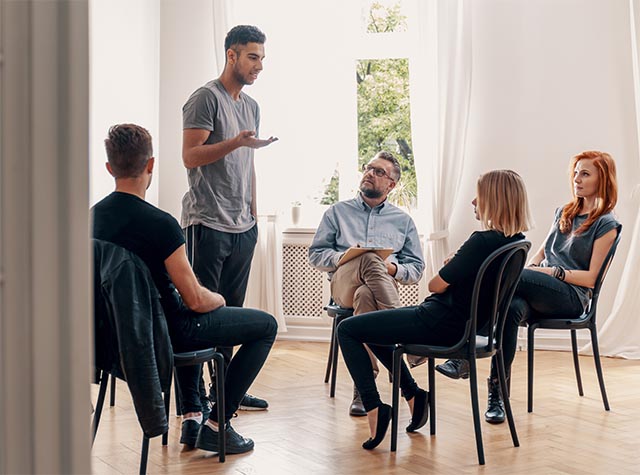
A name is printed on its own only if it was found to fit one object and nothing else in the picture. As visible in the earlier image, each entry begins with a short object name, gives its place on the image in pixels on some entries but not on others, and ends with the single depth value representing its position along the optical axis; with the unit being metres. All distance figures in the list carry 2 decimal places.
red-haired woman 3.37
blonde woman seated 2.74
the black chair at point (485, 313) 2.69
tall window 5.63
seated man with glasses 3.68
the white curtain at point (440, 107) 5.22
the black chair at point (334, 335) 3.61
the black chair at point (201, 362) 2.58
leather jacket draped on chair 2.26
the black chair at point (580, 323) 3.45
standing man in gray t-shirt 3.25
